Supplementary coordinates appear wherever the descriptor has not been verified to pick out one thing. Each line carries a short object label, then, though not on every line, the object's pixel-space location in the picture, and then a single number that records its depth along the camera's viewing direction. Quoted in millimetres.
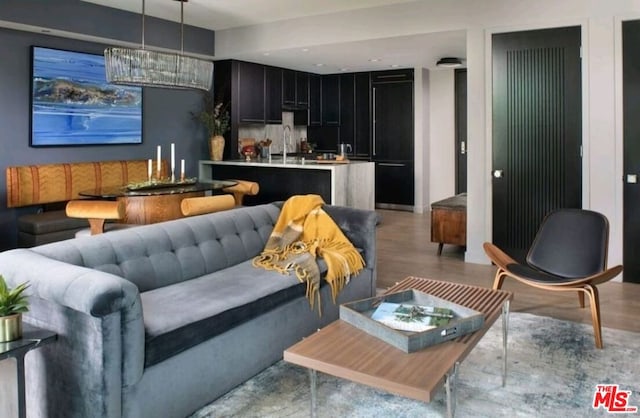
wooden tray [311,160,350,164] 7262
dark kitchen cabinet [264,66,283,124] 8562
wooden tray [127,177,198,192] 4657
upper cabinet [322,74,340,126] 9781
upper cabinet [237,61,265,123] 8062
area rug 2498
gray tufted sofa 2094
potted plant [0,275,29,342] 1965
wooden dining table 4395
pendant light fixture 4672
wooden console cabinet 5828
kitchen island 6824
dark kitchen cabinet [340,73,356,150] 9648
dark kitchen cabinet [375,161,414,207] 9297
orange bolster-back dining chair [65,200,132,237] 4172
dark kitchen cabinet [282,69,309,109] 8969
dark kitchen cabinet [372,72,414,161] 9227
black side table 1915
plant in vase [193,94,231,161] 7878
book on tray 2268
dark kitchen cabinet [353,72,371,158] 9539
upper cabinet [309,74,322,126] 9776
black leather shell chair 3441
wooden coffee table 1857
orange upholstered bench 5414
